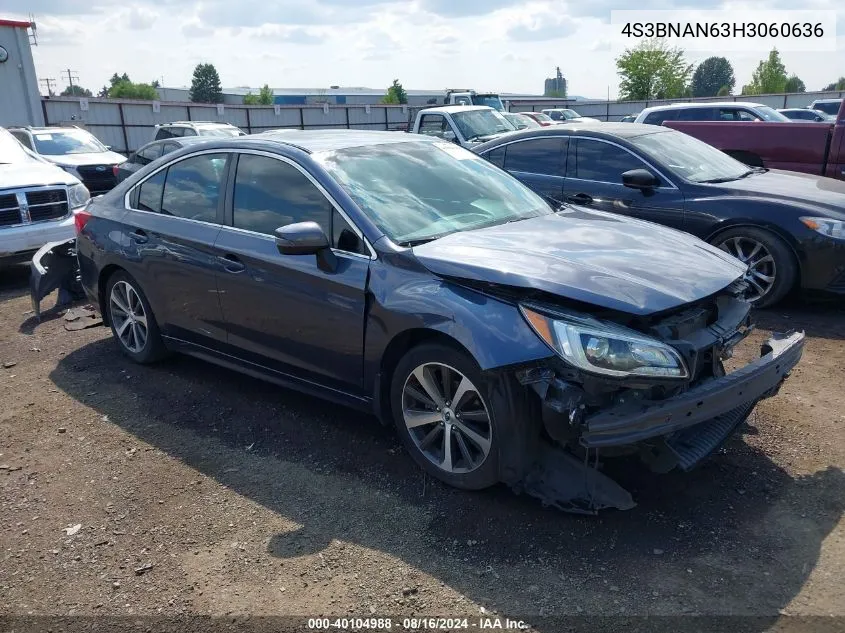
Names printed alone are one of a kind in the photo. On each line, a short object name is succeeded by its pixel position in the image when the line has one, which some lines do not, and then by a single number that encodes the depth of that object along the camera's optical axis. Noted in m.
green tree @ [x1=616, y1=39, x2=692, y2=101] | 50.69
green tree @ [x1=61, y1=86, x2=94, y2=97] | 90.74
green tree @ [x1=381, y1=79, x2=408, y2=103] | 86.60
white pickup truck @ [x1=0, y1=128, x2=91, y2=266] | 8.19
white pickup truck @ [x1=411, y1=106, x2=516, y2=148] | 15.16
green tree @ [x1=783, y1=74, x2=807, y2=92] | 82.51
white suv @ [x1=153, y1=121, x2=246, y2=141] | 18.41
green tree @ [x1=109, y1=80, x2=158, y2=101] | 102.69
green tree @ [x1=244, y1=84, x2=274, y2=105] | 93.15
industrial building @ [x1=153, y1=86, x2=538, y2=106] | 111.00
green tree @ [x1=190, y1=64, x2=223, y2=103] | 107.38
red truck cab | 8.99
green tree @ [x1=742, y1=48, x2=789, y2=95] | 53.81
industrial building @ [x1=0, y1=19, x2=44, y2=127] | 23.14
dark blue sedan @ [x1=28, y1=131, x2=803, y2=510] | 3.22
